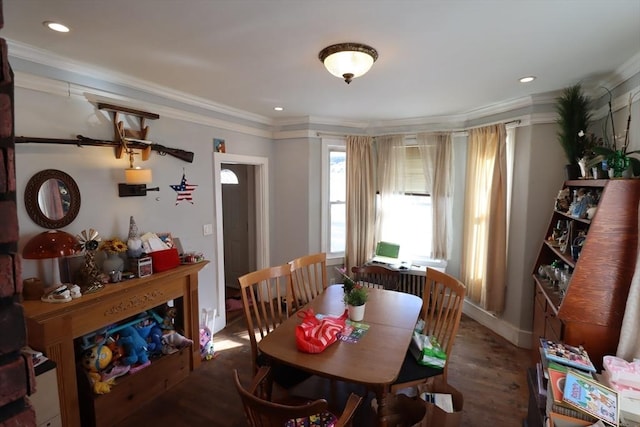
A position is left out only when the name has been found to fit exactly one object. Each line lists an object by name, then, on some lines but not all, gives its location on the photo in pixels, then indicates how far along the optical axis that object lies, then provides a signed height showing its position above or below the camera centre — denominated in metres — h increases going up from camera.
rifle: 1.92 +0.33
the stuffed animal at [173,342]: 2.53 -1.27
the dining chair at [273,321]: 1.91 -0.91
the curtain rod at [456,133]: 3.05 +0.70
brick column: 0.48 -0.15
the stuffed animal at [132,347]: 2.26 -1.17
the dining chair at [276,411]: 1.11 -0.83
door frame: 3.29 -0.29
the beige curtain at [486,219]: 3.19 -0.32
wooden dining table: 1.53 -0.90
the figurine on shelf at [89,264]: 2.07 -0.51
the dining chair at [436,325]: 1.76 -0.94
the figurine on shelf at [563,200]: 2.54 -0.08
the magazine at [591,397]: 1.32 -0.93
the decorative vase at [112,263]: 2.21 -0.53
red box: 2.45 -0.57
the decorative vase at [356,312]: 2.08 -0.82
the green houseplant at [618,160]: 1.90 +0.19
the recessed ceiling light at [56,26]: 1.63 +0.87
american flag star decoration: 2.89 -0.01
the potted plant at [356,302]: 2.07 -0.76
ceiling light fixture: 1.84 +0.79
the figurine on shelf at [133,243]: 2.34 -0.40
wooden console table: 1.76 -0.81
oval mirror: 1.93 -0.06
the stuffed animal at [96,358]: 2.04 -1.13
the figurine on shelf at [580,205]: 2.16 -0.11
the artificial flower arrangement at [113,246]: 2.23 -0.41
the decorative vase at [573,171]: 2.55 +0.15
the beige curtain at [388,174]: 3.98 +0.20
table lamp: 1.81 -0.34
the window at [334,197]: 3.99 -0.10
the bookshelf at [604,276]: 1.78 -0.51
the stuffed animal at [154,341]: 2.45 -1.21
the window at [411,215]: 4.00 -0.34
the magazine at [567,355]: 1.61 -0.90
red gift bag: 1.70 -0.83
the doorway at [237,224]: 4.30 -0.51
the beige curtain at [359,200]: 3.99 -0.14
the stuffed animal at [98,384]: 2.02 -1.29
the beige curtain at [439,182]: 3.74 +0.09
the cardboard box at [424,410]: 1.70 -1.29
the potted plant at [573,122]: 2.56 +0.57
